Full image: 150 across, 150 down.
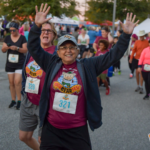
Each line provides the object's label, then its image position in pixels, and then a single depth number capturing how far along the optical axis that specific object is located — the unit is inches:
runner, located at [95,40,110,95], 293.3
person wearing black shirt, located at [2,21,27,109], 222.2
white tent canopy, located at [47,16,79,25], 1047.0
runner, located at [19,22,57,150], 126.9
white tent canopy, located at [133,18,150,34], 548.0
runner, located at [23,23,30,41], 392.6
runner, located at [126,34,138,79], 383.5
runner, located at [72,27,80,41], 549.3
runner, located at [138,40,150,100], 269.6
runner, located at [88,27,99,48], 526.9
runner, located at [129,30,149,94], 328.9
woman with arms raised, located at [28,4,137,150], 101.5
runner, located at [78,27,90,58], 496.4
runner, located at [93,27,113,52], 367.6
